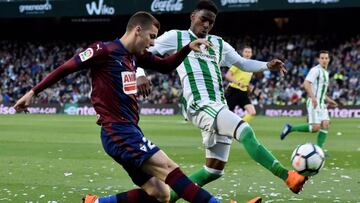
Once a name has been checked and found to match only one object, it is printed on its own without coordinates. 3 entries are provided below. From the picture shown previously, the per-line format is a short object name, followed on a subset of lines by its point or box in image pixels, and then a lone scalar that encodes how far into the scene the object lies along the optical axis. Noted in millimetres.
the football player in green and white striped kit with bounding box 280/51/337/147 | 27759
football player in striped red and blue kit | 10621
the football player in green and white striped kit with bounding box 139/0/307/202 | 13476
